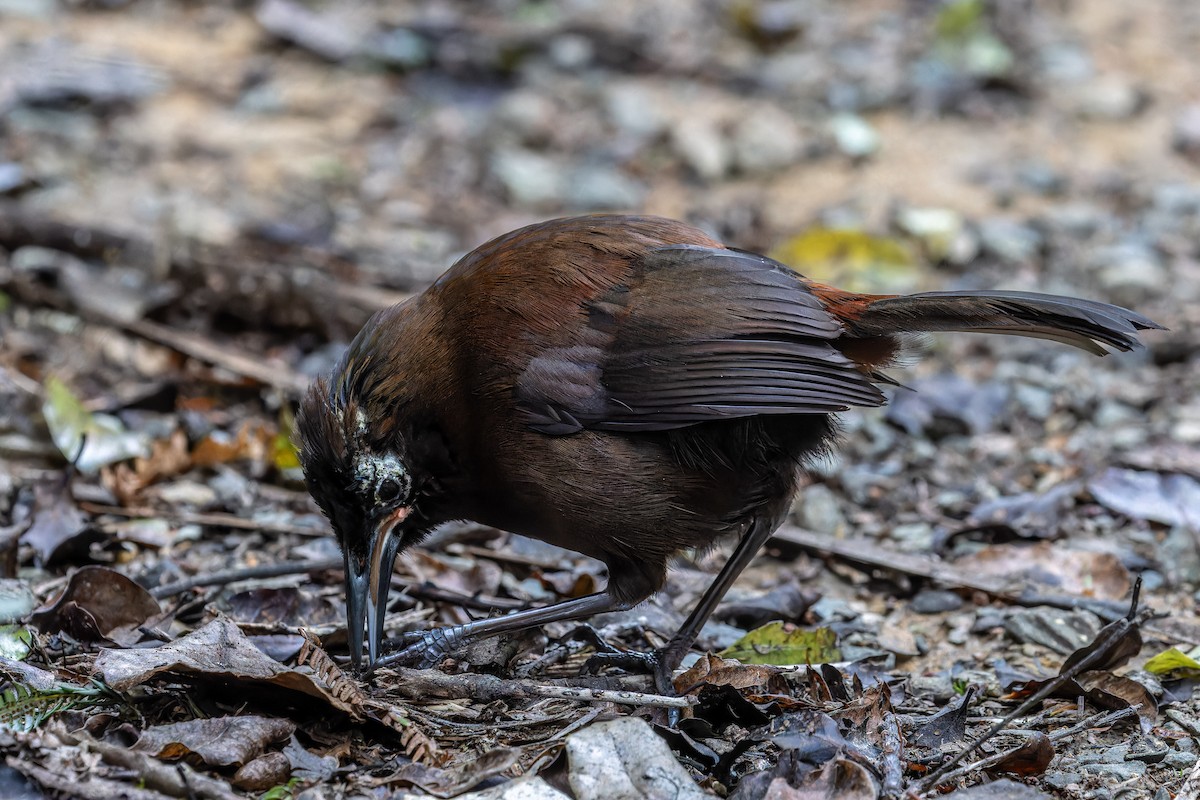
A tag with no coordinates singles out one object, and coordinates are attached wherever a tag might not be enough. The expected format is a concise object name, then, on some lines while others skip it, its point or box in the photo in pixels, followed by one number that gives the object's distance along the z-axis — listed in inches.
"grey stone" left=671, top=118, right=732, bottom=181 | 668.1
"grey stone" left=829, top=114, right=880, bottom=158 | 685.3
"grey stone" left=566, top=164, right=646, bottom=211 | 627.8
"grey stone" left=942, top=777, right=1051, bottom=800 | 243.8
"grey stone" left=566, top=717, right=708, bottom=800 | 235.5
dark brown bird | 296.7
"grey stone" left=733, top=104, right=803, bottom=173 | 674.8
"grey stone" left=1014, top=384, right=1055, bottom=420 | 486.9
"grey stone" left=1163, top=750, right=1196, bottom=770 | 266.4
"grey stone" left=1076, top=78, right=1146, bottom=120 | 727.1
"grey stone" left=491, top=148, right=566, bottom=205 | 633.0
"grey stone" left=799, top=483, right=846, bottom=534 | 414.9
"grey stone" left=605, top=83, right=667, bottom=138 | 696.4
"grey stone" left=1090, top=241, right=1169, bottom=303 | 557.9
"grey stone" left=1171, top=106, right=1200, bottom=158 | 695.7
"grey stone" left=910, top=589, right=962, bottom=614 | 364.8
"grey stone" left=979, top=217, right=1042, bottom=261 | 600.7
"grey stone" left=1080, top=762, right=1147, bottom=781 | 261.9
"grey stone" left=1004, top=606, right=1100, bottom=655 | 332.8
